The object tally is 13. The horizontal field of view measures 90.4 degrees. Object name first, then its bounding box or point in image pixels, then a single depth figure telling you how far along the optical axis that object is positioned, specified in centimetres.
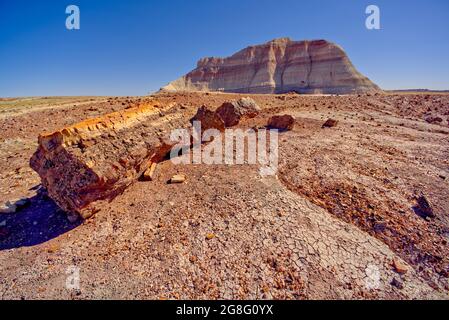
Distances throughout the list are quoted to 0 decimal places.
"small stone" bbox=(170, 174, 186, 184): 581
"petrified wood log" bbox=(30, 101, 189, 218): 430
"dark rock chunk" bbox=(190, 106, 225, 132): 756
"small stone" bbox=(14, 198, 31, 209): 541
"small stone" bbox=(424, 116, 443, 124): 1238
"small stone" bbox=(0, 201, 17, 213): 523
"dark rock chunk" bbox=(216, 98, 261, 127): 1026
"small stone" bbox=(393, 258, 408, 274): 379
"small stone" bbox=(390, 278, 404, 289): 357
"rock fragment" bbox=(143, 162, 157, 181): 588
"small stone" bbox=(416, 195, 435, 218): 498
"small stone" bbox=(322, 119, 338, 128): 1048
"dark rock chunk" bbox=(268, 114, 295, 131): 966
